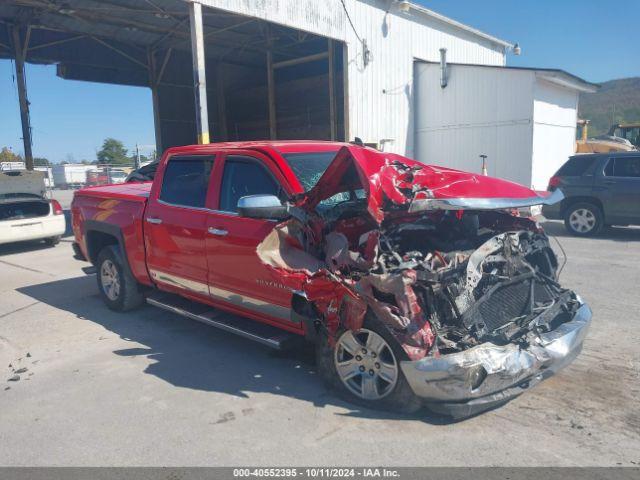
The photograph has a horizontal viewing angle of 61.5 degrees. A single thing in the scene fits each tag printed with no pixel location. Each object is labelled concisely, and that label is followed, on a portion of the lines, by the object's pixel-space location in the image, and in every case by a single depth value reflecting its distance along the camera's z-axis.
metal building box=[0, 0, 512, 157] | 15.36
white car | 11.15
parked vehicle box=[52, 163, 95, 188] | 44.31
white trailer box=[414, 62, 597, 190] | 15.98
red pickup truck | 3.45
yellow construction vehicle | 20.11
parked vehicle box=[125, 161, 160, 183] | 15.39
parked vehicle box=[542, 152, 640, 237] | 10.48
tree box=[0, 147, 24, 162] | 67.94
